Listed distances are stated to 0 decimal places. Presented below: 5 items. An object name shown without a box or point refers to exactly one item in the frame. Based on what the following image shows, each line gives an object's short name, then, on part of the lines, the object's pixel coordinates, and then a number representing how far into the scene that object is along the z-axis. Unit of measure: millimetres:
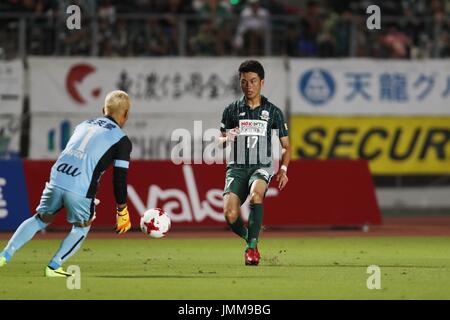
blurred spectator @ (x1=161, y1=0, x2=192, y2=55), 25703
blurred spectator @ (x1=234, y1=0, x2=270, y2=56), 26000
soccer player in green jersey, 13875
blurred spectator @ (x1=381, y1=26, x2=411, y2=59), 26844
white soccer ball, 13336
